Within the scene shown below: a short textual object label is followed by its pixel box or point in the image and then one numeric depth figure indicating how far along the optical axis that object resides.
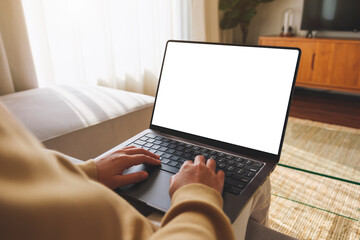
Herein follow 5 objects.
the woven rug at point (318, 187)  1.23
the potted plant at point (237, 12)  3.30
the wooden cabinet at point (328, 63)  2.77
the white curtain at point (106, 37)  1.73
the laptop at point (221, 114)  0.62
